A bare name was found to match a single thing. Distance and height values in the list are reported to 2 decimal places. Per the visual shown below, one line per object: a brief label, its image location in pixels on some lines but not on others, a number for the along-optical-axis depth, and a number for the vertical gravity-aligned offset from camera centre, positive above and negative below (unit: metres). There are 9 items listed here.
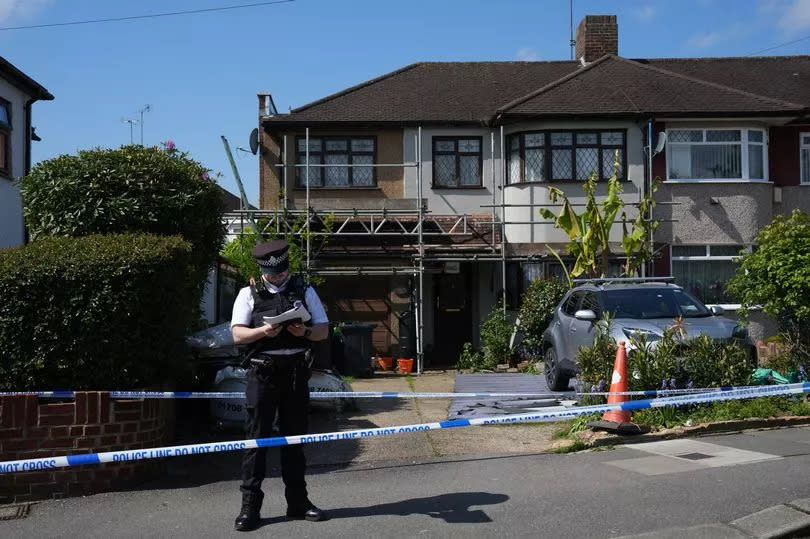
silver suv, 9.89 -0.62
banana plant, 16.58 +0.77
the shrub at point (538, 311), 16.50 -0.83
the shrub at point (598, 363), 8.99 -1.03
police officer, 5.38 -0.63
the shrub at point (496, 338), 16.92 -1.41
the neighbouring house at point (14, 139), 15.01 +2.53
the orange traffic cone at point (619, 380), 8.20 -1.10
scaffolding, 17.27 +1.00
